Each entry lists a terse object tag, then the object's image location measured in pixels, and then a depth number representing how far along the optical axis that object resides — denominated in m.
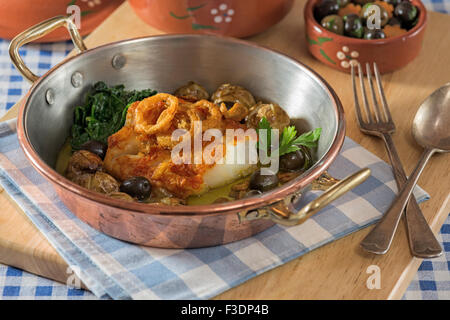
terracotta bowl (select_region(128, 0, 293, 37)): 2.16
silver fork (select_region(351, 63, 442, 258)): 1.54
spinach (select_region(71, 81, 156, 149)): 1.86
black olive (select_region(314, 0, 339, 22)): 2.21
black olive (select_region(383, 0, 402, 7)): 2.23
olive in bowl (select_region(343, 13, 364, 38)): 2.12
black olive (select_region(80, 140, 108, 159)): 1.75
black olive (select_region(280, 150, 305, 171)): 1.71
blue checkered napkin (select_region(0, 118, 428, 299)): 1.46
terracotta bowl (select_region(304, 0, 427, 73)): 2.10
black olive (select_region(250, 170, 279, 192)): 1.62
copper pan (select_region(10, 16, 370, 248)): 1.40
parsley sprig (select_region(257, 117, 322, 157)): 1.73
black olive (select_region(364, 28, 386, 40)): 2.10
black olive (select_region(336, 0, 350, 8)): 2.23
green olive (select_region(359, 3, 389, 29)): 2.14
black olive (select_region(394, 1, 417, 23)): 2.16
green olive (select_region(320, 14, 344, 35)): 2.15
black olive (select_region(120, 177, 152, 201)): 1.60
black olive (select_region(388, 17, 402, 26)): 2.16
